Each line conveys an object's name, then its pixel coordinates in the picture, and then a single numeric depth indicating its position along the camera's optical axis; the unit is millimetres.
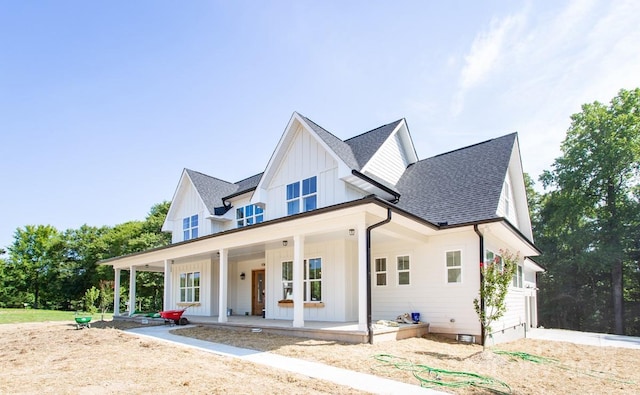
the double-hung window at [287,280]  14773
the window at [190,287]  19397
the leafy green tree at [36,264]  40688
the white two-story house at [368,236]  11602
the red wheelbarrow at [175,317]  14867
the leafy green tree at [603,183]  26594
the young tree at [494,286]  9164
